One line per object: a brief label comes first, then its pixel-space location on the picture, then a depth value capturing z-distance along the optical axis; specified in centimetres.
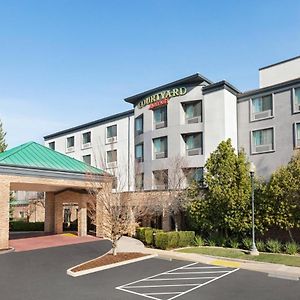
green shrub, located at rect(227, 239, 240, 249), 2321
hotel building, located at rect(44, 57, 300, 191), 2994
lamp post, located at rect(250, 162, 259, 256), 2025
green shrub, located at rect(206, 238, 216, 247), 2411
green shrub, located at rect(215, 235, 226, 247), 2388
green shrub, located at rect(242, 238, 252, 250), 2244
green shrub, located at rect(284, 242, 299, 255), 2047
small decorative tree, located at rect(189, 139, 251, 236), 2364
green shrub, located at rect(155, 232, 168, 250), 2345
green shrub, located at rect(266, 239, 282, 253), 2127
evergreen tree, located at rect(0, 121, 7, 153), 4234
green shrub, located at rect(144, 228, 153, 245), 2546
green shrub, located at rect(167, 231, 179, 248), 2345
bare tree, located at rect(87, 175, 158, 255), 1955
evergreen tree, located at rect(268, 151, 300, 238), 2139
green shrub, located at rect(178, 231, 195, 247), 2422
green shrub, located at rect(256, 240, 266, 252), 2195
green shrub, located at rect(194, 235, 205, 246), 2444
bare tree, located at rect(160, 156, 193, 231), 2831
